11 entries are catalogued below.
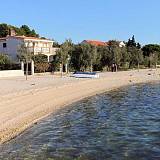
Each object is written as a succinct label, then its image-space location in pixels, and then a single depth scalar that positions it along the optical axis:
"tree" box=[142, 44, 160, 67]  63.59
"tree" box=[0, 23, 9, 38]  58.80
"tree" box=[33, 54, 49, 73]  38.53
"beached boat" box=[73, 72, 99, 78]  36.20
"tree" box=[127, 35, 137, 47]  71.09
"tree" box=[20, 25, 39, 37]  64.23
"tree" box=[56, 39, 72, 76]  38.09
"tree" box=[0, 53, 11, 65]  36.95
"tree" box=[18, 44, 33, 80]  33.46
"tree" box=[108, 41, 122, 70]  46.29
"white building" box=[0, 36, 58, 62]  43.21
